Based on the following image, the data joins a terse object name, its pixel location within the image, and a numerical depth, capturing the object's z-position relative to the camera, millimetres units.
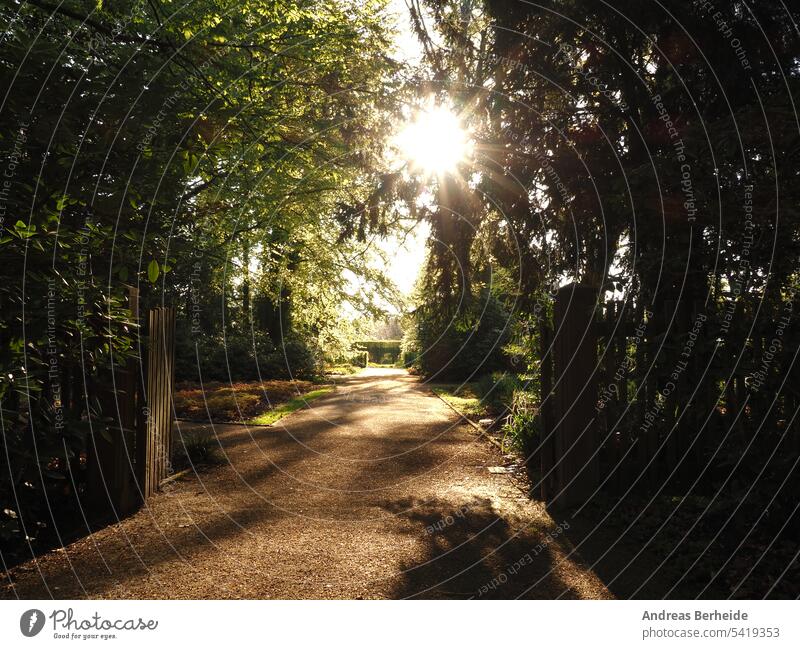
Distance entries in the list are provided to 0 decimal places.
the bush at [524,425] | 8320
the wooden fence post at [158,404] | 6215
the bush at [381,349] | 62969
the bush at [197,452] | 8445
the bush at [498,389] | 13988
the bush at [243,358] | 19406
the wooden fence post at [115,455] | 5797
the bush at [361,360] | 45312
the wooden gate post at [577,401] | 6307
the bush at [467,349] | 23109
